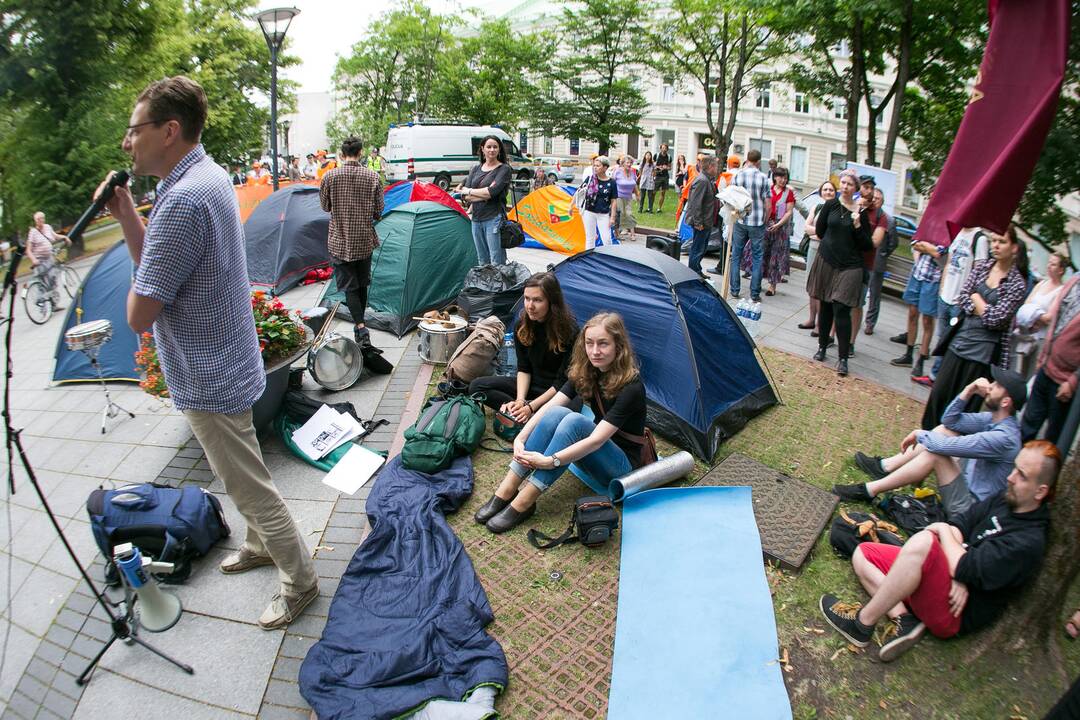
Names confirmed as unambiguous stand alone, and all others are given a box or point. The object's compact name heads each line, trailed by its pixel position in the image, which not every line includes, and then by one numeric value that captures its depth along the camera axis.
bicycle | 8.73
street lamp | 8.99
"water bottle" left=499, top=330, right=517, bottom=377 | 5.52
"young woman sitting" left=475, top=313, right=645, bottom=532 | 3.77
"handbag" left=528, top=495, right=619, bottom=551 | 3.70
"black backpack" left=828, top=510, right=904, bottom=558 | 3.64
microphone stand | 2.55
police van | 21.44
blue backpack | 3.38
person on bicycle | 8.98
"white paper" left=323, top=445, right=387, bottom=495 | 4.36
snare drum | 4.89
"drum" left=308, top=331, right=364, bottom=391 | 5.40
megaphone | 2.79
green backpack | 4.36
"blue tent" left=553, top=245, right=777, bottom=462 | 4.79
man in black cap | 3.58
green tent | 7.12
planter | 4.58
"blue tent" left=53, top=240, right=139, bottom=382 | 5.84
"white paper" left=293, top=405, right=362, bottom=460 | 4.67
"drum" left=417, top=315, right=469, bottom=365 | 6.17
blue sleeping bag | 2.76
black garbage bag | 6.55
